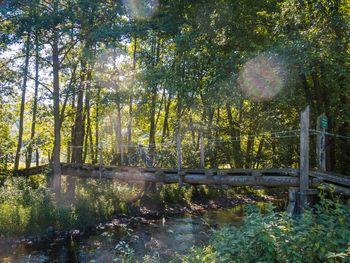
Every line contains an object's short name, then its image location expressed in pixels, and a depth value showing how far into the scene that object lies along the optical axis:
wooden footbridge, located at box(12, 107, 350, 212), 7.36
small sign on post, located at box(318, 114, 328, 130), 7.59
